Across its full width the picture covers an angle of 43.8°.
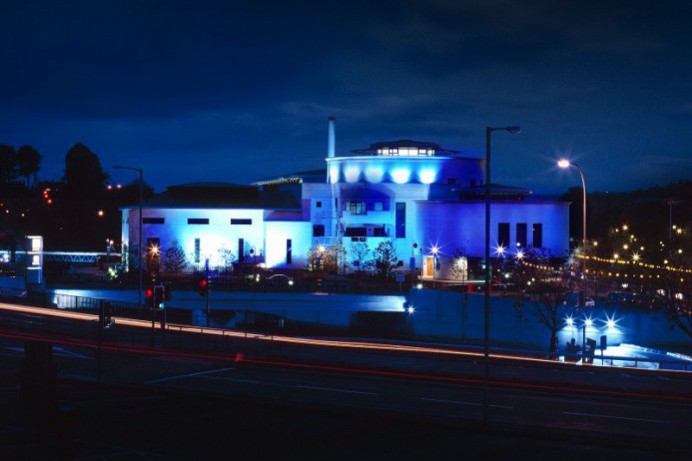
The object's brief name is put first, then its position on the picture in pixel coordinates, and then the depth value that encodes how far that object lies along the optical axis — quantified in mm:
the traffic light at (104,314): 31969
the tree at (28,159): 129375
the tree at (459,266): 82919
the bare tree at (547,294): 53812
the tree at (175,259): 85750
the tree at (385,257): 86000
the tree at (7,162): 128875
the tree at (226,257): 88706
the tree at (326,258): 87688
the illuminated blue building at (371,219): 85812
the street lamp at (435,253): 86250
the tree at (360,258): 88875
